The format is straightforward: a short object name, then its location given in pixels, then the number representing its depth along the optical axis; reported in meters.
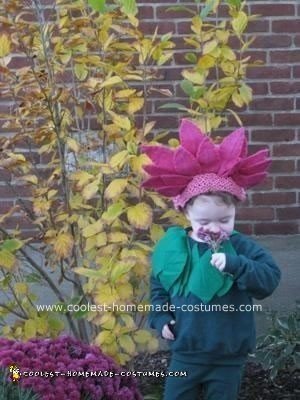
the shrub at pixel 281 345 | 3.73
